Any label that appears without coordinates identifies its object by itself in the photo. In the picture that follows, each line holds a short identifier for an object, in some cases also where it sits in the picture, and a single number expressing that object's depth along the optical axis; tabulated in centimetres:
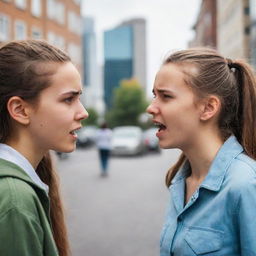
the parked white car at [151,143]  1866
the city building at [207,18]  1045
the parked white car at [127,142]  1648
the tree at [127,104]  4522
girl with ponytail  135
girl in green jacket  118
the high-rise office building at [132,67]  4291
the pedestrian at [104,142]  1056
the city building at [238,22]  1065
